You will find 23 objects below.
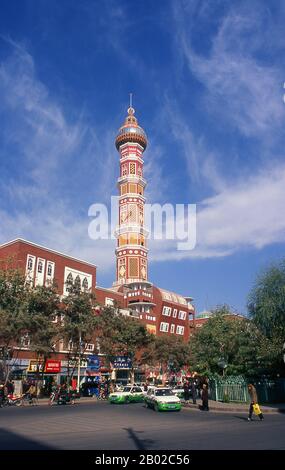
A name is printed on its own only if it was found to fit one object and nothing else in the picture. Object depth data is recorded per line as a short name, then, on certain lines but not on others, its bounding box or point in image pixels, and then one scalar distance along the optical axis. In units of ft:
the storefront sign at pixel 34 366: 146.30
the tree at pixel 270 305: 101.76
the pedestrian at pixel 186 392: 100.91
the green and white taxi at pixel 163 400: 78.84
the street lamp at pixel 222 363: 105.19
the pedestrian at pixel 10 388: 108.92
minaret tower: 315.78
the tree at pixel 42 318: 118.21
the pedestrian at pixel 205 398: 79.07
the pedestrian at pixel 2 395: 97.90
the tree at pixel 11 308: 109.40
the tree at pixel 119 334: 152.11
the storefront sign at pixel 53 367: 150.61
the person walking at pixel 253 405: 57.88
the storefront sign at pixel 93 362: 183.21
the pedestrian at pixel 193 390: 93.39
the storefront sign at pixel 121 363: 174.90
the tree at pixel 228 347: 100.01
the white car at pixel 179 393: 119.55
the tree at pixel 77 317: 133.53
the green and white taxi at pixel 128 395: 108.47
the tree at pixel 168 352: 198.90
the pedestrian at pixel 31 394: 104.97
